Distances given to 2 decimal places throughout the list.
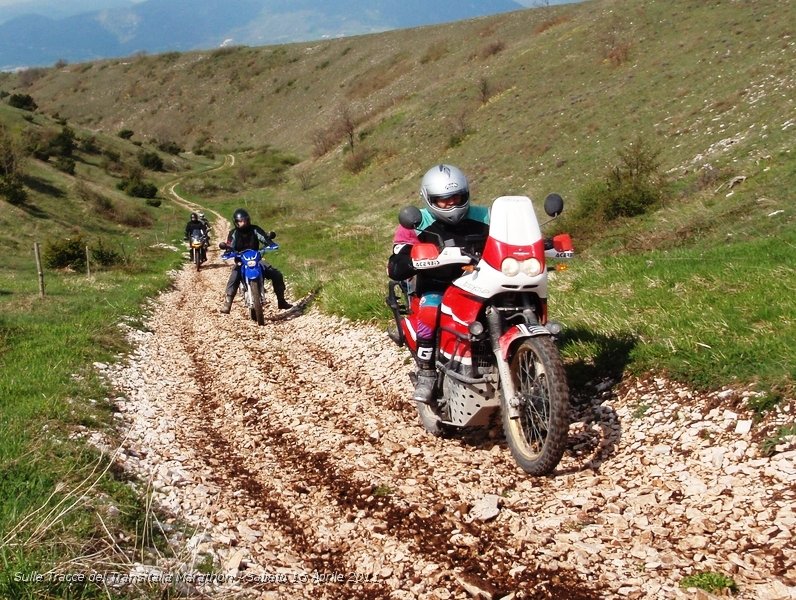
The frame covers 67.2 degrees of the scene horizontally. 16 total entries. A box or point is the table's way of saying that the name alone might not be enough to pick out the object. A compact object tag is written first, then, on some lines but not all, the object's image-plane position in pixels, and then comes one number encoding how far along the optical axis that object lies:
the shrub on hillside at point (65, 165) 42.31
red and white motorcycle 4.75
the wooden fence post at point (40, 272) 15.48
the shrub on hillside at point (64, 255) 22.48
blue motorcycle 13.38
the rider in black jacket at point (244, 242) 14.58
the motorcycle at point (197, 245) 24.17
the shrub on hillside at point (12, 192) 30.28
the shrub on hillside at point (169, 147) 81.38
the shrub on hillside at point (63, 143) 47.03
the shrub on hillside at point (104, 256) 23.51
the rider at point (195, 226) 24.51
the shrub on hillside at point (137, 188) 46.12
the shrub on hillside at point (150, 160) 63.44
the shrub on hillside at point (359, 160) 54.12
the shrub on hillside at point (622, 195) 18.94
